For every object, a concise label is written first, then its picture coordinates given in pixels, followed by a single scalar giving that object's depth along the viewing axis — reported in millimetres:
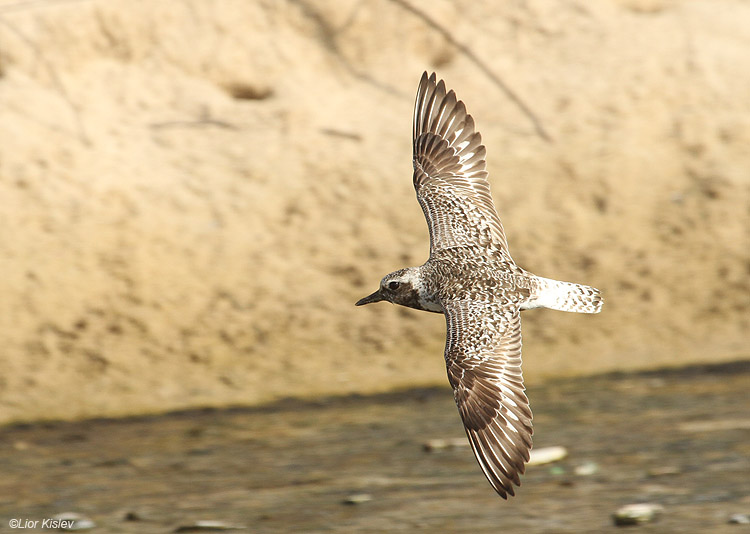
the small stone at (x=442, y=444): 19391
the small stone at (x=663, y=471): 17922
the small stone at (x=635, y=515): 16031
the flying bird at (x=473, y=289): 12852
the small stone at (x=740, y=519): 15906
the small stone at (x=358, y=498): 17250
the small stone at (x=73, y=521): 16656
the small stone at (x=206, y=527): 16375
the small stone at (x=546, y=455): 18594
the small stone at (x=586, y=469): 18141
